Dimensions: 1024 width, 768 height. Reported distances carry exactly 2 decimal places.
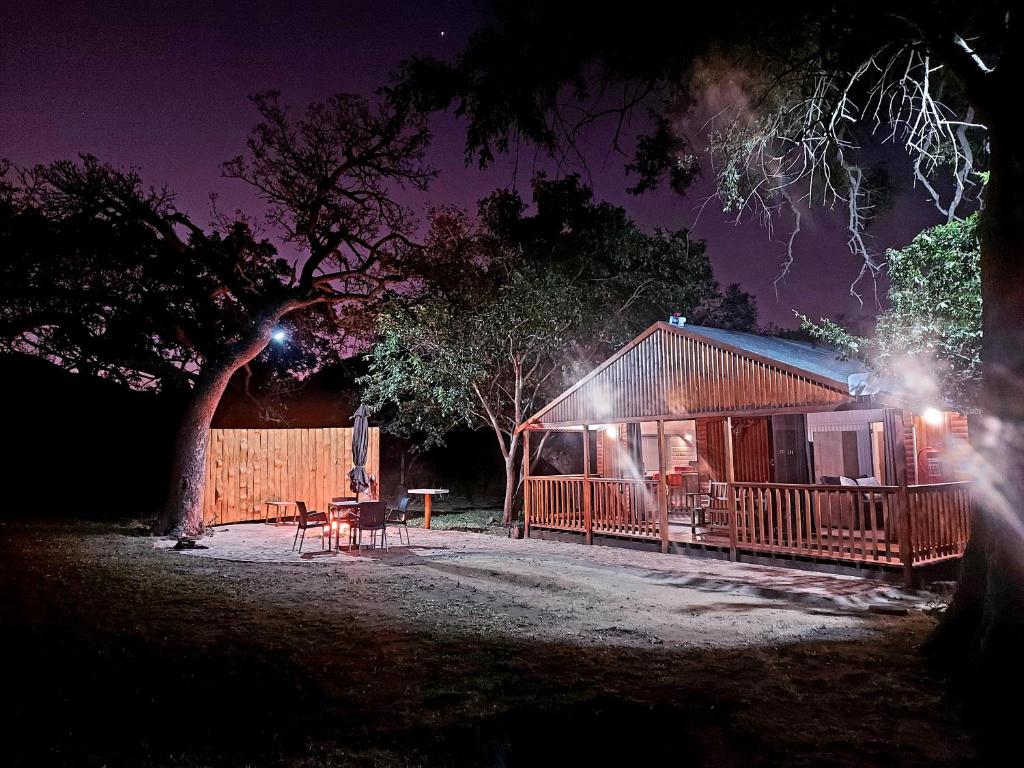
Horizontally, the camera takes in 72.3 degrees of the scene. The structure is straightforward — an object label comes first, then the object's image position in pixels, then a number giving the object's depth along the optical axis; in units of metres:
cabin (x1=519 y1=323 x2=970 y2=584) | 10.12
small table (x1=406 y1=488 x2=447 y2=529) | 16.73
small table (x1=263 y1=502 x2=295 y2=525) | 18.01
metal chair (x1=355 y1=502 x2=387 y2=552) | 12.05
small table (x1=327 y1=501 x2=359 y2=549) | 12.85
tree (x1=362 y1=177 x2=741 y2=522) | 17.06
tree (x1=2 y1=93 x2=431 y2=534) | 14.52
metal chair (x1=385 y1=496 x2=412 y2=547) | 13.97
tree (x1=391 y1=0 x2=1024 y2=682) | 4.96
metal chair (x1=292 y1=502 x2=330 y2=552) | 12.27
